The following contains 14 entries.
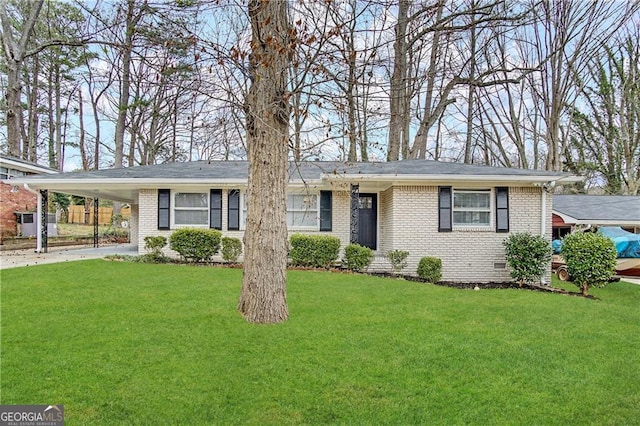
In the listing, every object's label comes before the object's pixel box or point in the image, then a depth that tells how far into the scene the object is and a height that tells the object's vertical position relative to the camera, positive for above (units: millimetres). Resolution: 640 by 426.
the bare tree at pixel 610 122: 20531 +5512
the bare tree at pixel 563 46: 16078 +7608
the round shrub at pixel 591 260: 9109 -970
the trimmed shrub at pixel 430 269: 10109 -1305
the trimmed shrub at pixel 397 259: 10352 -1077
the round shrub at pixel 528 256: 9906 -963
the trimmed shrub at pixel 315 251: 10508 -900
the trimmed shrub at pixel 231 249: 11117 -907
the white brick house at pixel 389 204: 10797 +390
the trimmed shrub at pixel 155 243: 11281 -770
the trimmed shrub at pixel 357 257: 10234 -1026
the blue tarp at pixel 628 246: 13109 -904
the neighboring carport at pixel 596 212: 15719 +273
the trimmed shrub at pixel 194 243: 11102 -745
